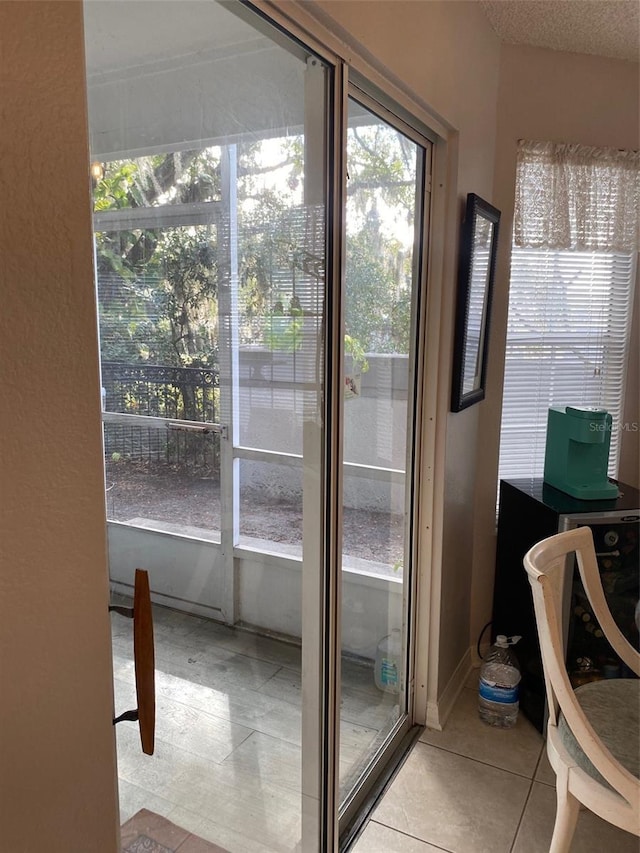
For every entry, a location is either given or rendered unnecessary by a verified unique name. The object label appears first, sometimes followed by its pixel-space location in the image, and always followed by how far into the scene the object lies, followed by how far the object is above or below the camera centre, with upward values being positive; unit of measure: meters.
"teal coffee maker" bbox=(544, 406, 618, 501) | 2.37 -0.45
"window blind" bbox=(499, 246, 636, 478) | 2.79 -0.03
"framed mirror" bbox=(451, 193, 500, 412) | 2.21 +0.12
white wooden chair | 1.47 -1.00
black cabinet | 2.27 -0.86
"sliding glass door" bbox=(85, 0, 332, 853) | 1.03 -0.11
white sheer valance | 2.63 +0.56
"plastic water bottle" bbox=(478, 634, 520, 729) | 2.42 -1.36
